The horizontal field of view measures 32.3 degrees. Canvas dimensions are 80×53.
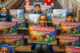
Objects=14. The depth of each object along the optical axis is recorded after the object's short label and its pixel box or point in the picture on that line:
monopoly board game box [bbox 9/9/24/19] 5.16
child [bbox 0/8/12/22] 5.09
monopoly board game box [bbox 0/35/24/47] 4.00
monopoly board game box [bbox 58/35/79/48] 3.75
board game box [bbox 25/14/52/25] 4.39
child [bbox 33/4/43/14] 5.04
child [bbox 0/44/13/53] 3.11
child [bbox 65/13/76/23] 4.36
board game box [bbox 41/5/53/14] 5.50
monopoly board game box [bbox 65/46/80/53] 3.23
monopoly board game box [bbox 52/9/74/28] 4.73
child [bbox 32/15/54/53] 3.42
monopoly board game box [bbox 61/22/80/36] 3.88
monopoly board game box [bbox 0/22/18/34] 4.20
